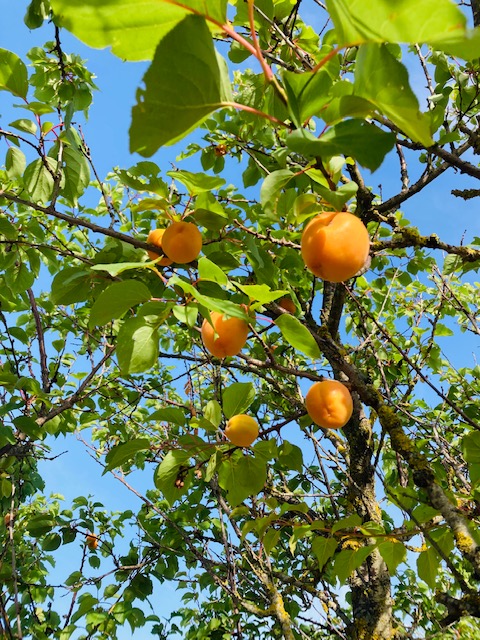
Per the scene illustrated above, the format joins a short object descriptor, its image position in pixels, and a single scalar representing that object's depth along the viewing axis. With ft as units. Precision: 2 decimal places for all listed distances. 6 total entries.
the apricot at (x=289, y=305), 2.55
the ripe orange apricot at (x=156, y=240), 1.92
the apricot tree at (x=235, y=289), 0.98
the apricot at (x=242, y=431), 1.86
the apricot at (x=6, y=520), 3.78
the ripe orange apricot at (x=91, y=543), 4.29
